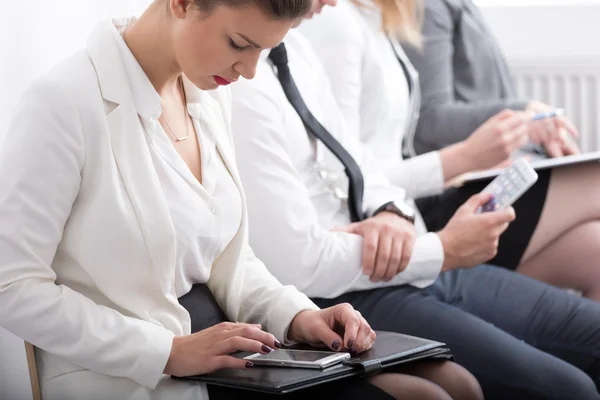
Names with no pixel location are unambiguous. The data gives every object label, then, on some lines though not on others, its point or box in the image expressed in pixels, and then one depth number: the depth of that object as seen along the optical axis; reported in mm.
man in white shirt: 2568
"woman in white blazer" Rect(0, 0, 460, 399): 2141
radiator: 4688
